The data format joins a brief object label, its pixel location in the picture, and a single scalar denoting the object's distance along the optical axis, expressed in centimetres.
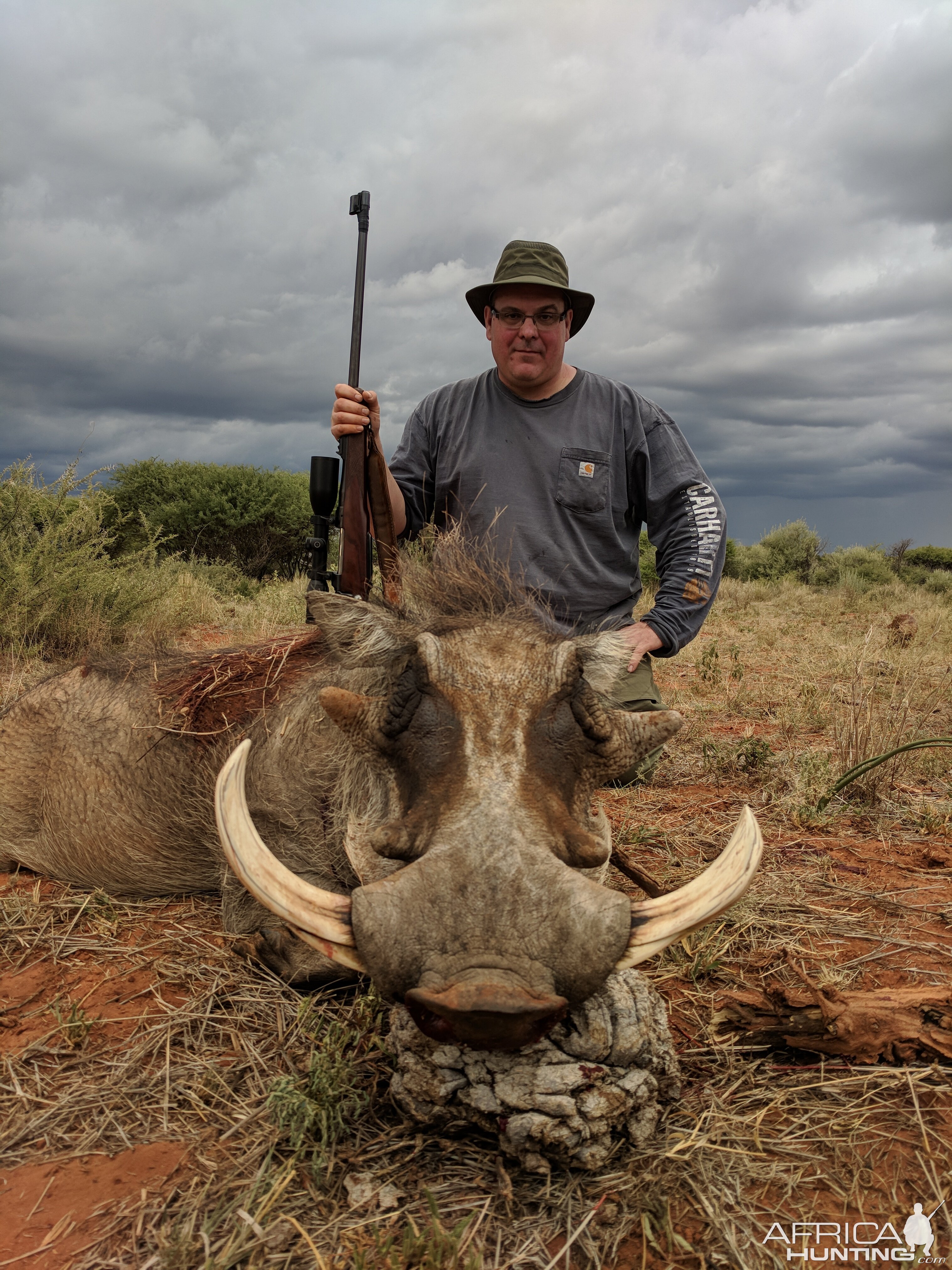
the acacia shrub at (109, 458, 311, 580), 1708
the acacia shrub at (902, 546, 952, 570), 2248
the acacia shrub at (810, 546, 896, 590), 1697
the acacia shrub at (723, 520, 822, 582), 1872
